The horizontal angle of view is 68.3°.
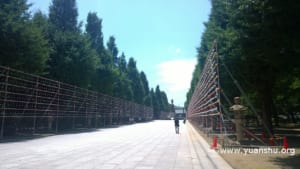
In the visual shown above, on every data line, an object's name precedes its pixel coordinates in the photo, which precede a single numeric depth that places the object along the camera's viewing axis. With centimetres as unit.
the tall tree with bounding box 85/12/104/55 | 3472
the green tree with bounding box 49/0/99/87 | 2111
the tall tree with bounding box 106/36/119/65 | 4555
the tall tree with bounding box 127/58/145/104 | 5666
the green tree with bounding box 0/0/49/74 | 1412
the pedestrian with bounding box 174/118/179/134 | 1863
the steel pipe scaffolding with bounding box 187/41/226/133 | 814
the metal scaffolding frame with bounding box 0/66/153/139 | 1395
